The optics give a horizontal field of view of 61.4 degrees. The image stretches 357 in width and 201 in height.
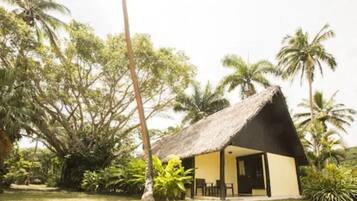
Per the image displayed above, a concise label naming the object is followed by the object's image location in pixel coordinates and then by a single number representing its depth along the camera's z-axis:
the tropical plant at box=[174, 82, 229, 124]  30.56
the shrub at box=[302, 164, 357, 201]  11.36
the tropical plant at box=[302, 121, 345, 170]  17.98
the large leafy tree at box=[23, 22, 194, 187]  18.42
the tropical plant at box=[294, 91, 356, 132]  29.62
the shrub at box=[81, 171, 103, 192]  16.34
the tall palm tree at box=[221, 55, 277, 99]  25.86
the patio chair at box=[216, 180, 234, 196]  13.73
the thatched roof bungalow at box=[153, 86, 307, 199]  13.05
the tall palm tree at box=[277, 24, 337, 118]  23.92
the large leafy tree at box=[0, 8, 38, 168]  13.39
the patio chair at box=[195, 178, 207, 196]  13.95
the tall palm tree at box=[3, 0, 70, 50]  19.98
